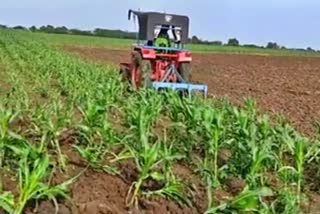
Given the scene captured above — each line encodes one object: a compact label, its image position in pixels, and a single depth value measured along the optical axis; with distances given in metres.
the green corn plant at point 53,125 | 5.59
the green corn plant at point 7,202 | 4.27
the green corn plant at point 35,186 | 4.37
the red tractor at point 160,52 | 13.09
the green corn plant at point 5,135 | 5.28
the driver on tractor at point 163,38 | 13.73
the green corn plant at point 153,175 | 5.14
